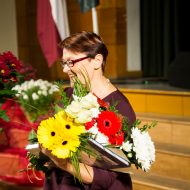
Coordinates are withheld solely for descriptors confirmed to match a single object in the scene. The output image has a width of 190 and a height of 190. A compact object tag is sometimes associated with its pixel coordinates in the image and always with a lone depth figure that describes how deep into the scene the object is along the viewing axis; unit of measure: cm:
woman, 214
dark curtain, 922
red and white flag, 765
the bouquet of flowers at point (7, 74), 336
